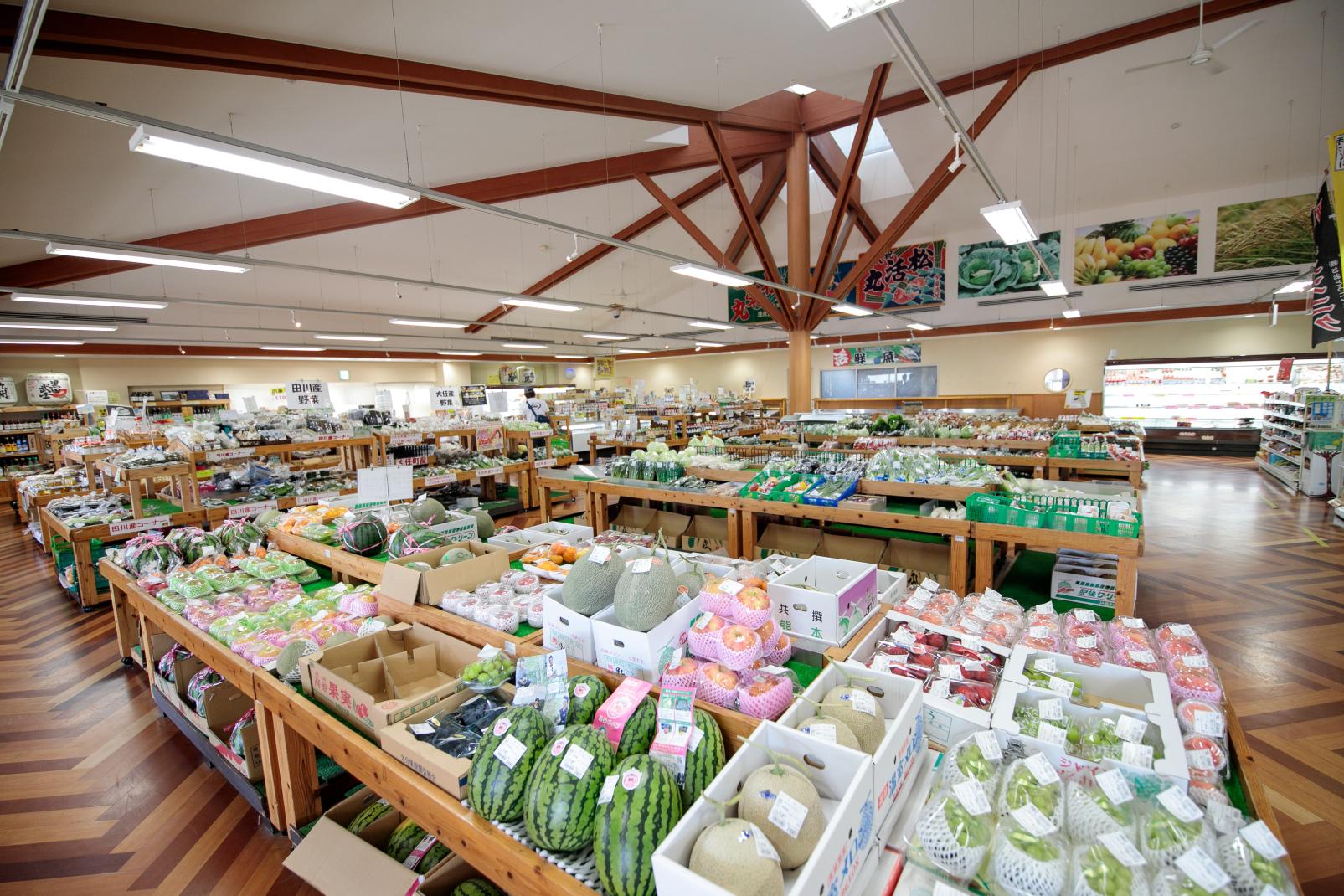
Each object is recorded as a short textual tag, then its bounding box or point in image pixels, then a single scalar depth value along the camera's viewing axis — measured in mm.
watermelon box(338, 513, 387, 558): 3195
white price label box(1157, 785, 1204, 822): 1081
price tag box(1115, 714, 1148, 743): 1319
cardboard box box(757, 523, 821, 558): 4230
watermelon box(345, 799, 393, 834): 1997
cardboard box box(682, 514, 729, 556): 4793
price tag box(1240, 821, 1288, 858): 990
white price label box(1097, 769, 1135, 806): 1155
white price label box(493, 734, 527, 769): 1317
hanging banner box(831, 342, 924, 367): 14867
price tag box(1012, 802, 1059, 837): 1074
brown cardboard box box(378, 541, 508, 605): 2420
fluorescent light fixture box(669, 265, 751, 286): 6590
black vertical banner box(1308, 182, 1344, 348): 4734
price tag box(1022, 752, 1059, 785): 1218
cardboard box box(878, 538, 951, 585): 3645
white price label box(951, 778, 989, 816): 1129
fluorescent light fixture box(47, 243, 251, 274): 4707
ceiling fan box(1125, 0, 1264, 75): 3945
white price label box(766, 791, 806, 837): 1022
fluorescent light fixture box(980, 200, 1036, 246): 4438
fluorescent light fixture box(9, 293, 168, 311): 6547
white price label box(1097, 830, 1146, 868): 983
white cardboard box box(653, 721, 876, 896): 924
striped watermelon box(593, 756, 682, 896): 1070
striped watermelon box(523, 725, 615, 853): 1191
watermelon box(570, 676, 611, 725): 1512
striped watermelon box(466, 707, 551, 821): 1290
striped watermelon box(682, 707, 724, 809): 1256
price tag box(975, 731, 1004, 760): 1313
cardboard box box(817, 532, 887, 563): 3879
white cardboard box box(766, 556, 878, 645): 1975
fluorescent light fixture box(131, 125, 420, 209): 2934
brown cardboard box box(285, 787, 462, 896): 1667
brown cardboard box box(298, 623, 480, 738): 1709
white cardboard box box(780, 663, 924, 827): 1187
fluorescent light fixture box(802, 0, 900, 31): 2322
